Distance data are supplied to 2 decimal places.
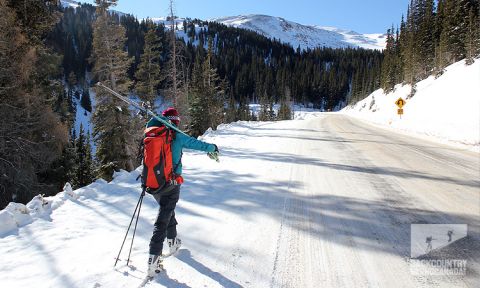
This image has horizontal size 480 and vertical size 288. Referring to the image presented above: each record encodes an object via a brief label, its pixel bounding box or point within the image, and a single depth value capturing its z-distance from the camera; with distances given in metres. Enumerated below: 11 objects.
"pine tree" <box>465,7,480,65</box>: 32.96
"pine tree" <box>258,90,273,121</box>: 79.74
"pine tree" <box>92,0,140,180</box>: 19.98
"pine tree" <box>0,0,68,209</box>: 11.81
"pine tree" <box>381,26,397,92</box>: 64.69
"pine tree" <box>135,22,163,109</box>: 29.06
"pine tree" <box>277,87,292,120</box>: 83.09
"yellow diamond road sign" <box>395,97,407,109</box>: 29.76
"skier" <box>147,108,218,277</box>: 3.86
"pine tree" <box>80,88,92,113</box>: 101.76
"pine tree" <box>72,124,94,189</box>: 31.00
